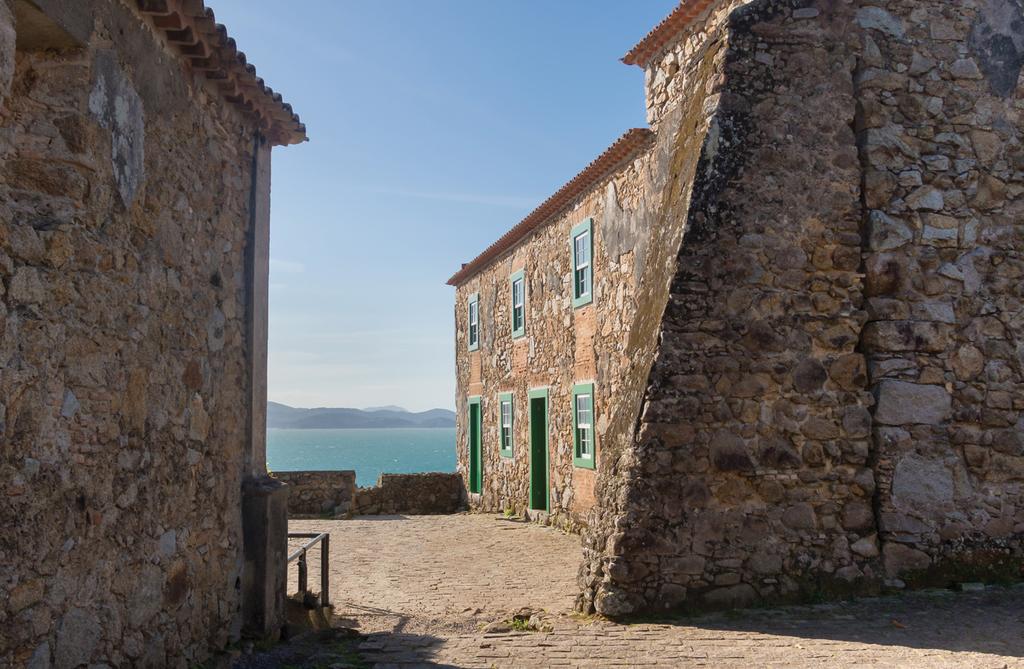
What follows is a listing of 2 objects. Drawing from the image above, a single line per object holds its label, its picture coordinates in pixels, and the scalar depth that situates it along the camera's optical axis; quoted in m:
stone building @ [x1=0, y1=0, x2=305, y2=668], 3.79
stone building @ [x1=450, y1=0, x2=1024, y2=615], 6.83
